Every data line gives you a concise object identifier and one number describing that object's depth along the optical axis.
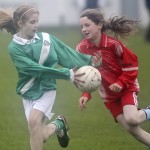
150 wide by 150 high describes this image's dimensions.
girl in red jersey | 17.31
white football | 16.89
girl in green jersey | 16.53
